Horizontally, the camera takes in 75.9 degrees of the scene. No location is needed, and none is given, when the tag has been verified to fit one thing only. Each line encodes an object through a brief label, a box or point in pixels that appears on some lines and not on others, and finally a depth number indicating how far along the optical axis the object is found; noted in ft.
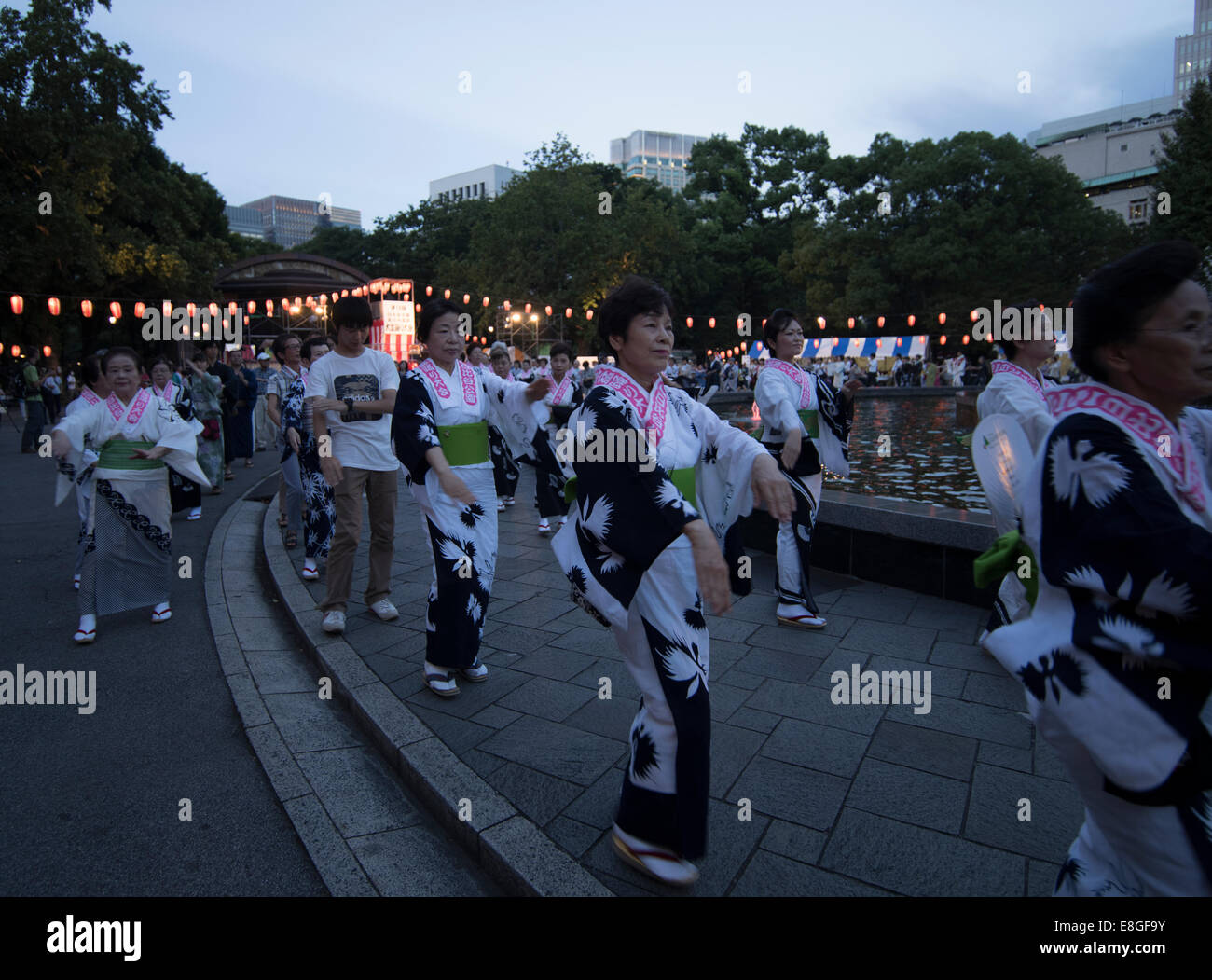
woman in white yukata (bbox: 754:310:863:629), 15.28
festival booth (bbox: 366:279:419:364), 107.65
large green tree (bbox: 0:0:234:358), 64.03
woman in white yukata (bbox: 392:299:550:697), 12.40
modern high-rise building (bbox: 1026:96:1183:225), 165.48
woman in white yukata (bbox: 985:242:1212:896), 4.55
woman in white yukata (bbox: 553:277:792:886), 7.37
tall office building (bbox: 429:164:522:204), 205.57
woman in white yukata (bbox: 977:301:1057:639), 12.12
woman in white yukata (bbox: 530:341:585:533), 22.20
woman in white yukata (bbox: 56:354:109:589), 15.98
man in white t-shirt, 15.55
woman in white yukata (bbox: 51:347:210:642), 15.89
